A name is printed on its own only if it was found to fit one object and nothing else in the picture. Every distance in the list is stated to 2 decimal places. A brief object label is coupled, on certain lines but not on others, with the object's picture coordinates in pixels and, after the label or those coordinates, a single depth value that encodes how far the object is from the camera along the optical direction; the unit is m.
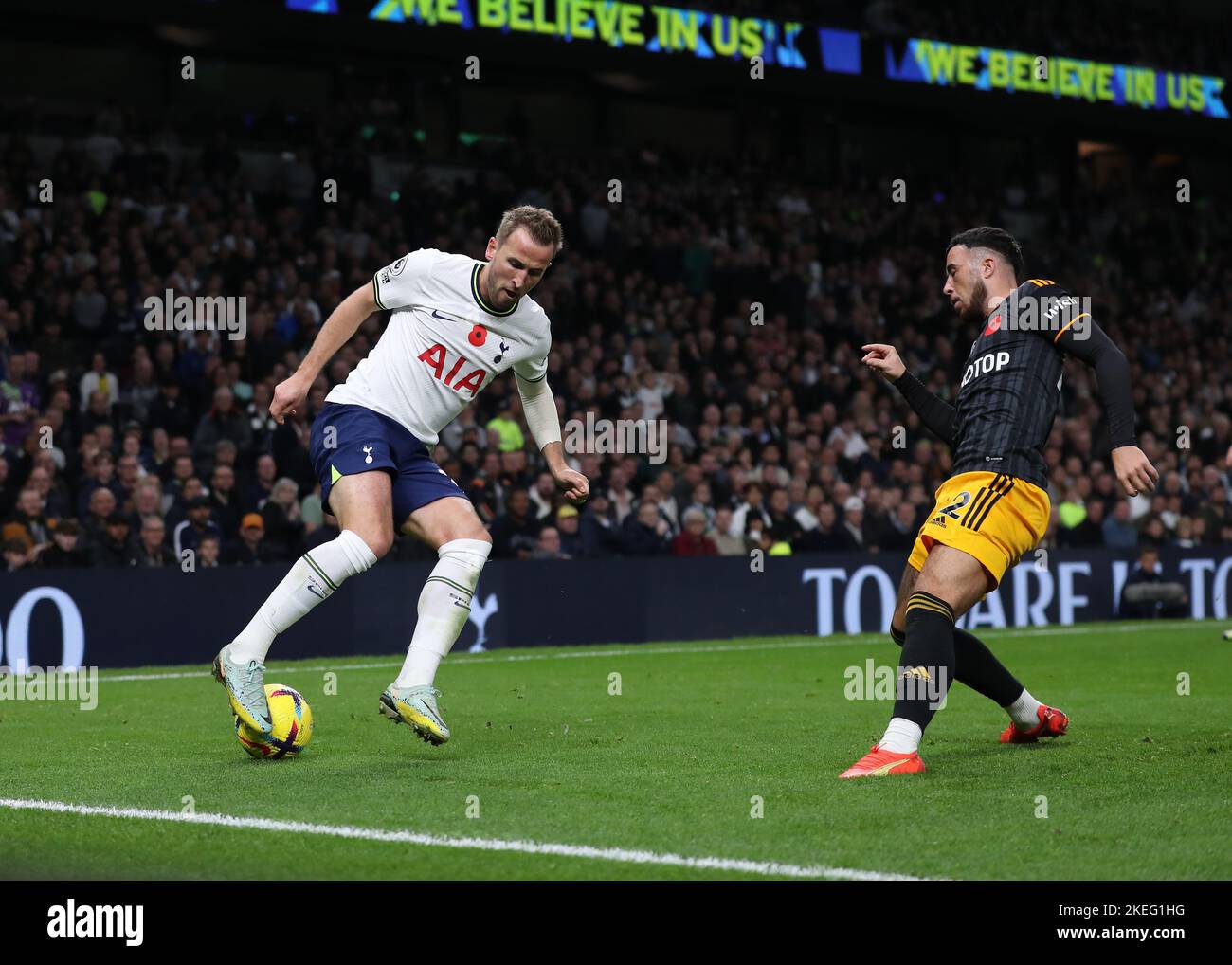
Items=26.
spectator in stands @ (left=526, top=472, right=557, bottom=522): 16.59
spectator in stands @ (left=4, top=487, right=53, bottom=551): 13.62
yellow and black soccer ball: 6.96
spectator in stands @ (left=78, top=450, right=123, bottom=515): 14.27
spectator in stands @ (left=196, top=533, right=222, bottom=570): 14.27
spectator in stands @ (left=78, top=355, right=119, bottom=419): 15.80
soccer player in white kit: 6.93
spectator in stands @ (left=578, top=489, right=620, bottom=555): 16.83
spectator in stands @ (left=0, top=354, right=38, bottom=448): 14.80
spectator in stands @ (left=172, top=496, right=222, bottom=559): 14.31
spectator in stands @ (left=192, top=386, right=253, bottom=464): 15.52
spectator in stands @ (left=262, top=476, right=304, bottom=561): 14.80
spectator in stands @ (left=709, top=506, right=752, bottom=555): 17.62
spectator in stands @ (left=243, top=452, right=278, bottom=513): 14.95
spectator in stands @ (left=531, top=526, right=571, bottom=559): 16.25
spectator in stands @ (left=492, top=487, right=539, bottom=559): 16.08
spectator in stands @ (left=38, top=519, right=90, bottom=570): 13.62
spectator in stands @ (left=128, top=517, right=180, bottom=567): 14.08
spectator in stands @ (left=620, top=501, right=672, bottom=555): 17.05
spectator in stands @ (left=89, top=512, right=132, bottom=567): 13.88
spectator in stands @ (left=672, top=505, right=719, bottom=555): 17.30
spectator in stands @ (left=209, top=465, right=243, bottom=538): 14.69
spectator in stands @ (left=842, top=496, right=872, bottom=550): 18.27
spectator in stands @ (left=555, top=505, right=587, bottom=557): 16.62
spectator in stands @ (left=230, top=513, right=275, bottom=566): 14.56
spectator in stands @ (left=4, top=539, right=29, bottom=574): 13.45
